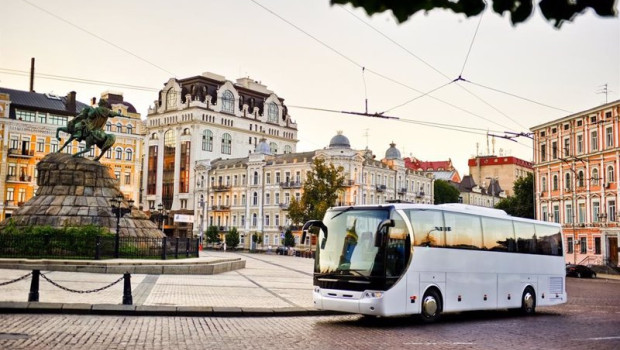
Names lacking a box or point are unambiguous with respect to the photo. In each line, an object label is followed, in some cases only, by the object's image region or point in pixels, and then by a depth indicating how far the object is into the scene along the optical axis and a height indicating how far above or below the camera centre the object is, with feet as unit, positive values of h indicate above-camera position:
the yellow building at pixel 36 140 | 240.53 +39.04
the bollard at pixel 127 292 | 51.80 -3.99
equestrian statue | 107.65 +18.81
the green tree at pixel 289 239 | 256.11 +2.20
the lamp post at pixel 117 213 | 88.48 +3.87
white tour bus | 48.01 -1.04
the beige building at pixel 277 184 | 266.36 +26.69
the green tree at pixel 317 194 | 213.25 +16.76
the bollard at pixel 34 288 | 50.03 -3.65
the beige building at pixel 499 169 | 409.08 +50.53
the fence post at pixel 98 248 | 87.40 -0.89
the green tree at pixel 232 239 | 273.15 +1.95
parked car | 150.41 -4.96
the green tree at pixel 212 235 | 285.64 +3.63
